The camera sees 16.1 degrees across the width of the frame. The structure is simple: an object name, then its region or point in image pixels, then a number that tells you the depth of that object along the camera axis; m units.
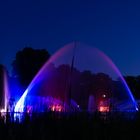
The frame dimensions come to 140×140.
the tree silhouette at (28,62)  64.31
